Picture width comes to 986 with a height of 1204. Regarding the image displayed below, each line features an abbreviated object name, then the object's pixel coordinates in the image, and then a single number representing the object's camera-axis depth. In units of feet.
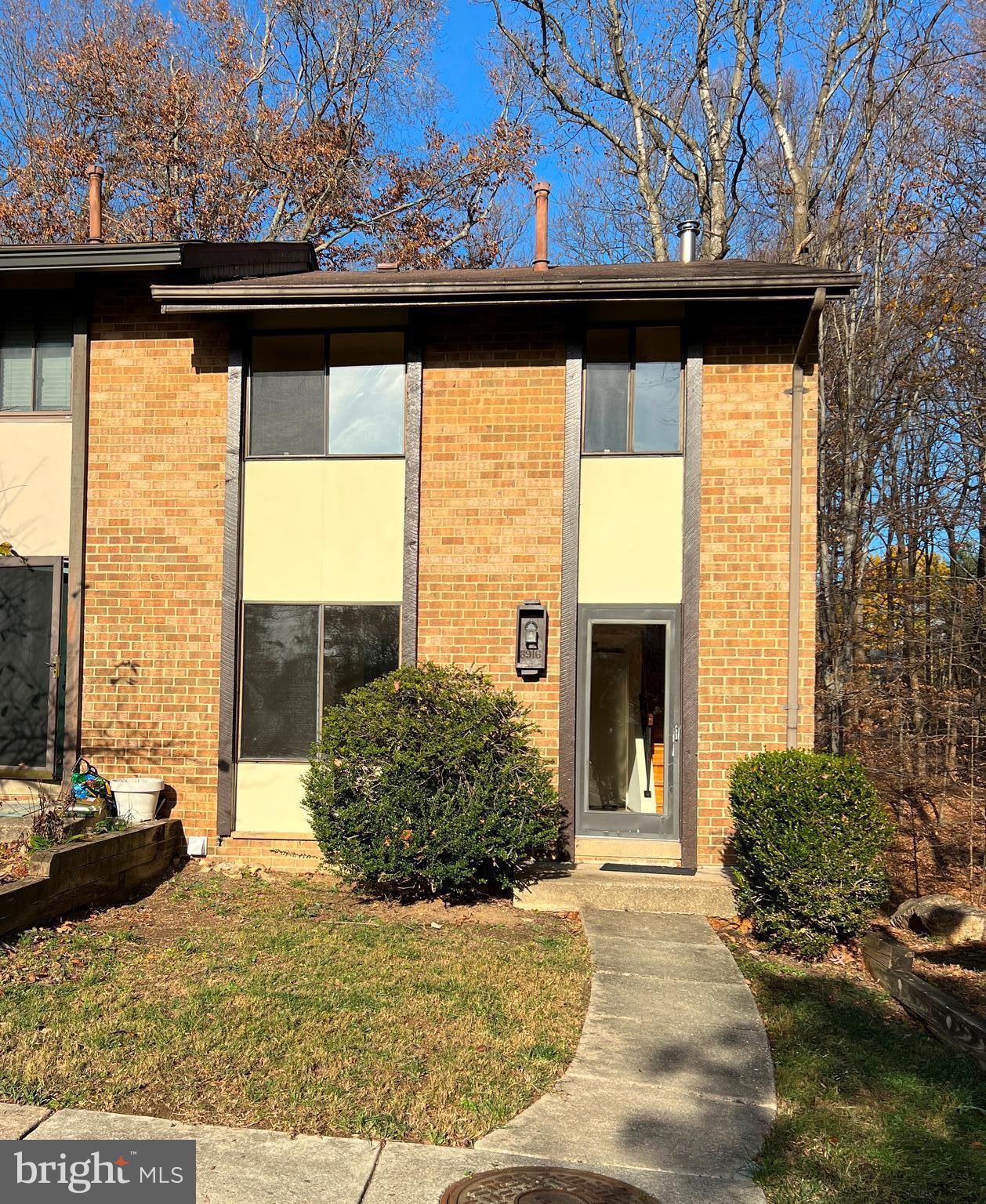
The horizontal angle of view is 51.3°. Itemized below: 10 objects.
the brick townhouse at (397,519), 29.71
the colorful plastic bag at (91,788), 28.81
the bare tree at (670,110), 57.00
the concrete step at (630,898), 26.66
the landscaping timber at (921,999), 17.26
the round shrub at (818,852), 23.40
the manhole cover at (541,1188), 12.04
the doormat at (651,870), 28.40
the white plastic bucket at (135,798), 29.78
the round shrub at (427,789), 25.84
